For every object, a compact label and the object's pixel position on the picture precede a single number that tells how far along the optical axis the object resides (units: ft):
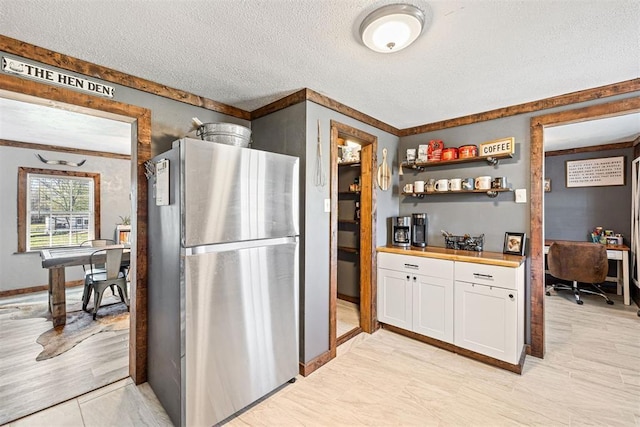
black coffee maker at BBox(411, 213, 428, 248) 10.19
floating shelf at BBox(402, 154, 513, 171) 8.88
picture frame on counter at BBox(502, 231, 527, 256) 8.43
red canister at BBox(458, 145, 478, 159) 9.22
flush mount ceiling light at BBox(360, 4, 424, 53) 4.45
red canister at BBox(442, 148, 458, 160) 9.57
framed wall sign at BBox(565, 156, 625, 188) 14.05
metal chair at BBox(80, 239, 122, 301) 13.84
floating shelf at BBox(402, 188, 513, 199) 8.76
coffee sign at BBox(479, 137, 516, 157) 8.33
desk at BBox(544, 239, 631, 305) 12.60
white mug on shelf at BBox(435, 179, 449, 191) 9.73
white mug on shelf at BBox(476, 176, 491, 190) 8.97
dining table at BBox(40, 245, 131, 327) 10.18
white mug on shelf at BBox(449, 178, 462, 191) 9.48
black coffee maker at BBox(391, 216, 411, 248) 10.36
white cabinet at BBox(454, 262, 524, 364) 7.41
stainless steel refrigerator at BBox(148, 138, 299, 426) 5.24
